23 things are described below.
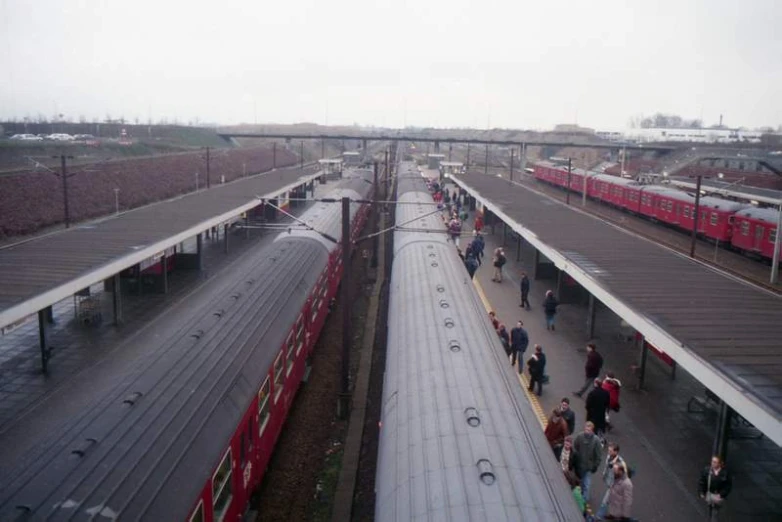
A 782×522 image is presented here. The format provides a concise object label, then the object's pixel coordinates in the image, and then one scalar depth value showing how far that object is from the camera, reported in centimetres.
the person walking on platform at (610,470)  883
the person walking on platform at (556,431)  980
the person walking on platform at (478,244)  2380
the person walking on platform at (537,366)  1324
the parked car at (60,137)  7171
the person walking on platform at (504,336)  1452
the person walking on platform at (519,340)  1448
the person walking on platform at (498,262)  2375
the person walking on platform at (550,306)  1777
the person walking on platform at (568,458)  934
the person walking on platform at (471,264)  2181
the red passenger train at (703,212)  2713
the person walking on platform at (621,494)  860
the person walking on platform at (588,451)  927
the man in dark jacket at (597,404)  1128
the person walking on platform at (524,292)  2019
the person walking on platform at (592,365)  1341
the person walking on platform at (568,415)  1006
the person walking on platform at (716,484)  889
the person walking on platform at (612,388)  1180
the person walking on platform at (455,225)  2430
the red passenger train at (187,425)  572
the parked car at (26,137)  6944
